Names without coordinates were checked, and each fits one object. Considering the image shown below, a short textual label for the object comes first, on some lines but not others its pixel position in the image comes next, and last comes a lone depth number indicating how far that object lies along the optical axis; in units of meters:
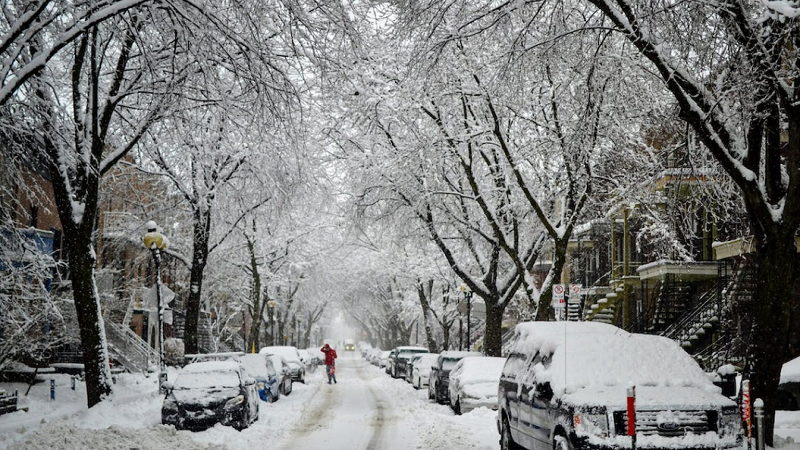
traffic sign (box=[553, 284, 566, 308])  20.17
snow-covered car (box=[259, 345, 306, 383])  34.97
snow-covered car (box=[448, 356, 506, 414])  19.20
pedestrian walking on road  36.19
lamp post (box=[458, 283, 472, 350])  33.72
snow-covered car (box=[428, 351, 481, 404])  23.66
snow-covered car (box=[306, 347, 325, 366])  52.58
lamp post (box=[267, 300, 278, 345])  53.10
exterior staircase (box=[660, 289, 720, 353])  27.14
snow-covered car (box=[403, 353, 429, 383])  35.55
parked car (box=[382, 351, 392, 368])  58.31
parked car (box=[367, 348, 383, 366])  70.44
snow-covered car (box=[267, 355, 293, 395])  27.31
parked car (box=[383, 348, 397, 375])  45.31
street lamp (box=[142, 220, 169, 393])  20.47
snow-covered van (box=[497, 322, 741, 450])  8.93
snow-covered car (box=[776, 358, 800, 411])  16.11
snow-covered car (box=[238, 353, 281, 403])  23.28
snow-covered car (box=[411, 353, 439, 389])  30.20
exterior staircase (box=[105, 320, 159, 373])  34.53
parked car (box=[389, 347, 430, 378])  40.94
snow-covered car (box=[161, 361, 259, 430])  15.80
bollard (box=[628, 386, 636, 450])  8.52
